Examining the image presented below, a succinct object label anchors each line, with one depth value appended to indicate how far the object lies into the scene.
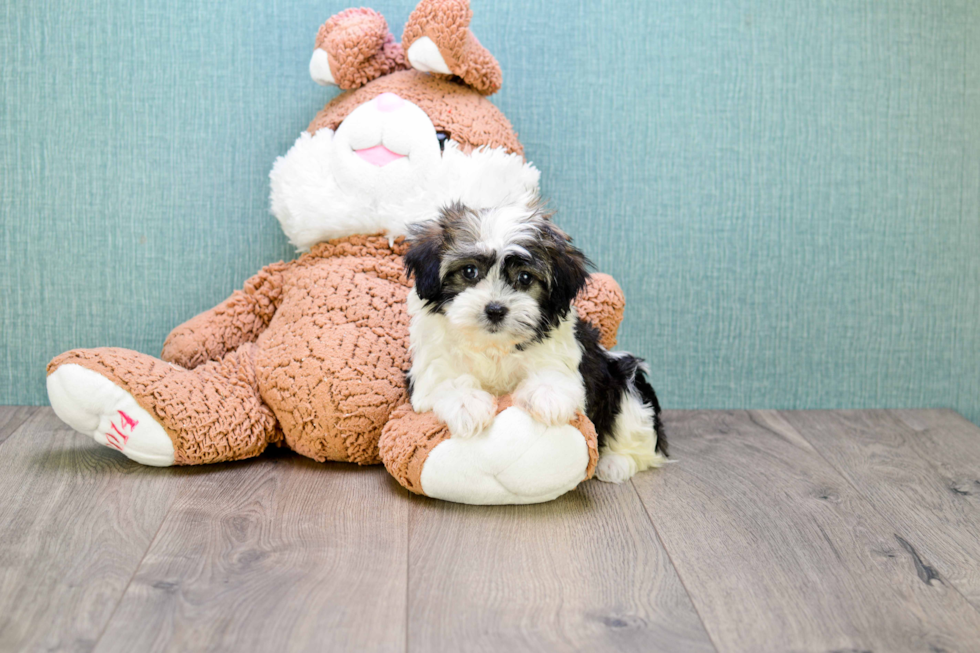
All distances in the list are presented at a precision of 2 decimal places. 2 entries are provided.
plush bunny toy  0.86
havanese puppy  0.80
